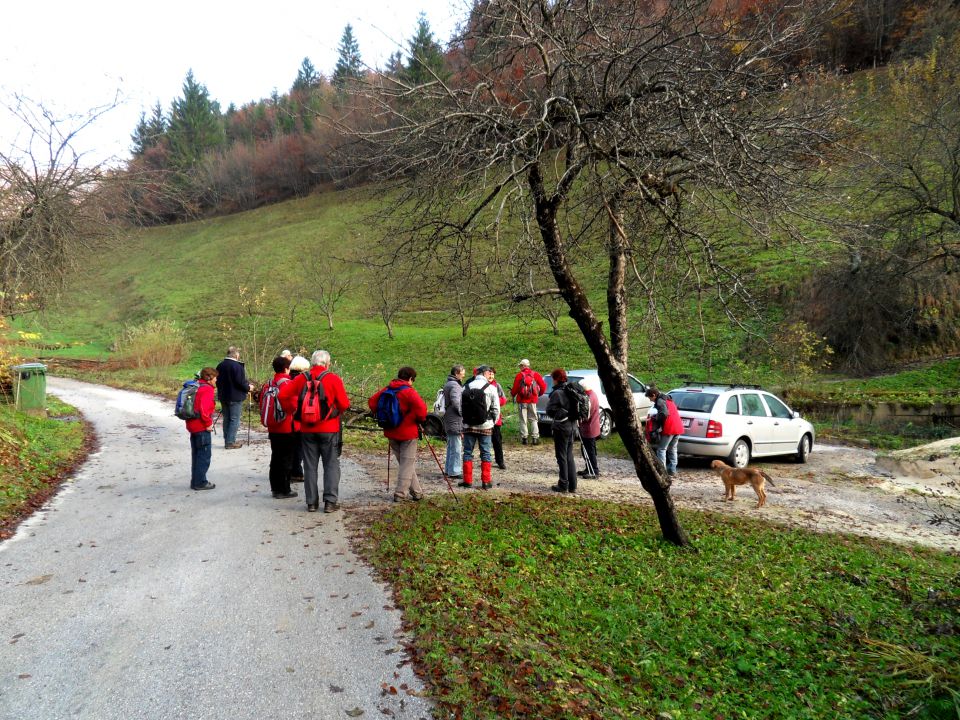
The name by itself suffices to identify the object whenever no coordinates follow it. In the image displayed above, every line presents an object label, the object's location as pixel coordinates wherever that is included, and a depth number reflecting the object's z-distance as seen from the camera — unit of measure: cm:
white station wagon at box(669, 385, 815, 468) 1188
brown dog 920
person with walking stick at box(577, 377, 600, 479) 1084
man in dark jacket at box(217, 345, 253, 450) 1278
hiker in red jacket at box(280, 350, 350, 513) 771
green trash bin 1480
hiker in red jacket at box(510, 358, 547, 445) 1409
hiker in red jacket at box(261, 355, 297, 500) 871
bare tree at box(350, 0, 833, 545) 633
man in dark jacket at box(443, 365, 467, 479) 992
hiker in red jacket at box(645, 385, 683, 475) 1059
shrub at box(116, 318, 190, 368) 3058
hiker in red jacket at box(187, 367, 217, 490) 891
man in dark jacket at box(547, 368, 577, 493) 976
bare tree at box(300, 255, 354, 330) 4106
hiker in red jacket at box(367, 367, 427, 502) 810
